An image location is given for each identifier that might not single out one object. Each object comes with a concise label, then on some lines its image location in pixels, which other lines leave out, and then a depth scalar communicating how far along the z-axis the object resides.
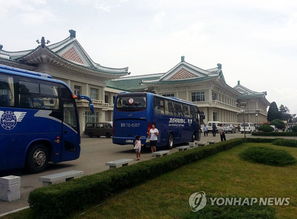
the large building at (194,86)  51.33
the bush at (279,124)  56.71
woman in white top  13.09
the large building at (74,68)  27.00
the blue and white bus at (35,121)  8.29
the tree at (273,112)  92.99
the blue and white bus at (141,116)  14.48
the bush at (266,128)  39.72
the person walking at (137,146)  12.22
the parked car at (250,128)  48.88
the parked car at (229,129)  48.59
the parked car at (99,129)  30.21
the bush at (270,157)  11.59
